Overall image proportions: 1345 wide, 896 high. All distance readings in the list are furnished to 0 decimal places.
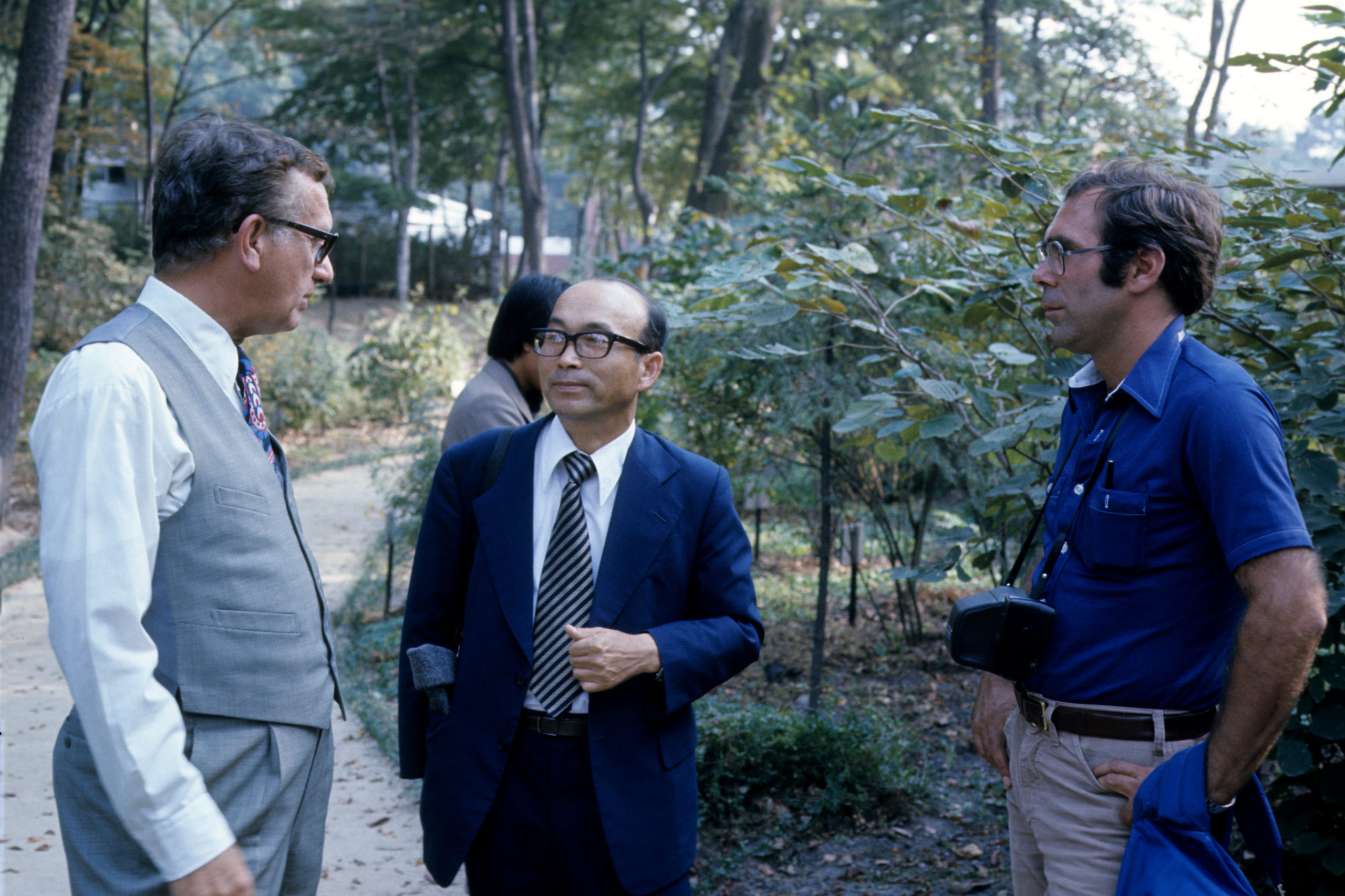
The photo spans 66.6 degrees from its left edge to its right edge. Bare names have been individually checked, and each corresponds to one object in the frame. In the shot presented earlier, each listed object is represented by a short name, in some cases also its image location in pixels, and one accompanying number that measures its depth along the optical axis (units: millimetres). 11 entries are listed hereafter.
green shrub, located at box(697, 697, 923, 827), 4402
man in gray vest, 1585
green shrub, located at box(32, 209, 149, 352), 16688
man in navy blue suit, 2250
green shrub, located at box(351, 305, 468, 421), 16828
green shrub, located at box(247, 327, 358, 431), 16781
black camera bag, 2150
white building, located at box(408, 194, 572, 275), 34875
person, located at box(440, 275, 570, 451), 3793
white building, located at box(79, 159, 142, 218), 34969
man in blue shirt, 1818
